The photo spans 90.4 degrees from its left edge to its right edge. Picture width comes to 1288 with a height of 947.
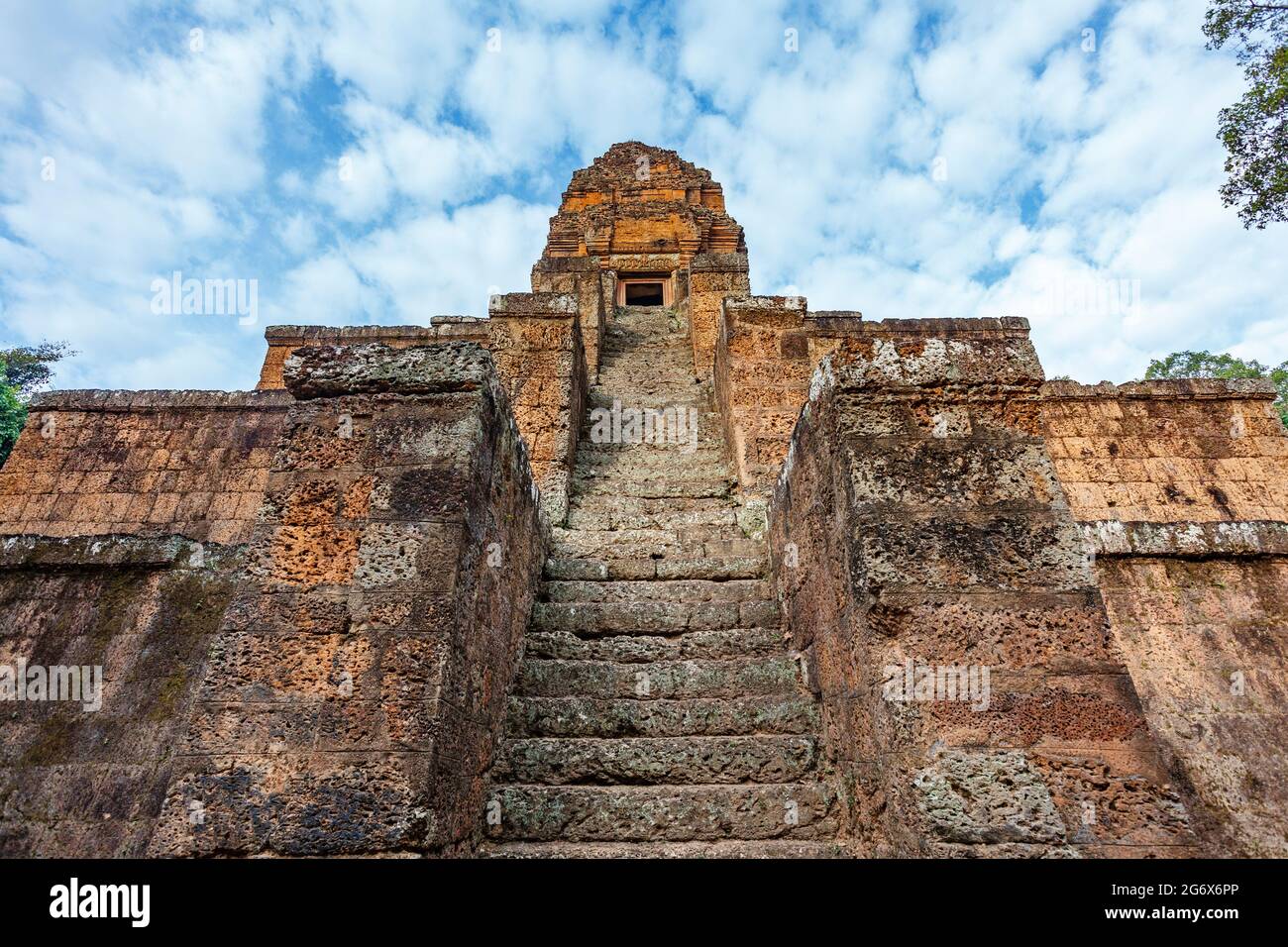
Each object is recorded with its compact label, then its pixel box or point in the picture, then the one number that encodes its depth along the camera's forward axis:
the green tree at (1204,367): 25.69
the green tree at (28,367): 27.67
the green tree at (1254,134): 9.10
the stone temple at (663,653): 2.10
